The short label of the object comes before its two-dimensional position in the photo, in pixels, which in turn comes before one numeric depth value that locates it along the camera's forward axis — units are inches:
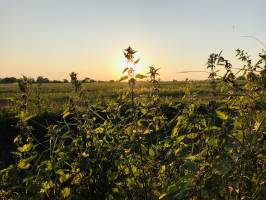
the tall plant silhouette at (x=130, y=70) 48.4
